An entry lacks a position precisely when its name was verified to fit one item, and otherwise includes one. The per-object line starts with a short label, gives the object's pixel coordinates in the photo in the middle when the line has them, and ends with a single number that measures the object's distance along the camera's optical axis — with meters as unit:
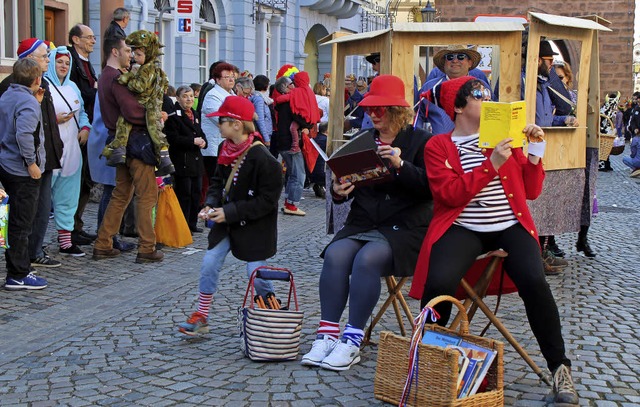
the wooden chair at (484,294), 5.31
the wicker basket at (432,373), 4.68
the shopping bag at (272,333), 5.83
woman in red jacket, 5.18
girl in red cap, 6.31
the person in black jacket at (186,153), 10.98
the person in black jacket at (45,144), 8.52
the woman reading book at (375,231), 5.73
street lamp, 26.04
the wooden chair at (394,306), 6.02
